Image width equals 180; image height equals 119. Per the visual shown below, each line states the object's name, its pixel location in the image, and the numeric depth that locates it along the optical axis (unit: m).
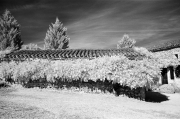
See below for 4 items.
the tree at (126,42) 39.22
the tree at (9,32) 26.29
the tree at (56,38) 31.41
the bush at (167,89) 15.04
